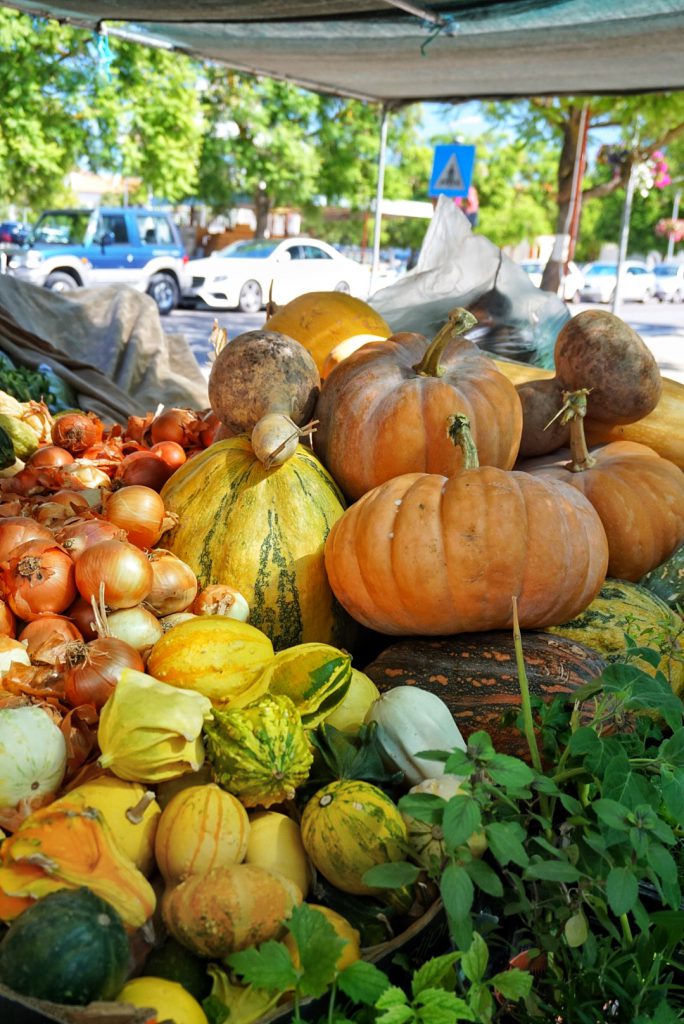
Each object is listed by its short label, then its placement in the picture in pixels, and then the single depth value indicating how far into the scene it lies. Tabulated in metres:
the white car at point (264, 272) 20.34
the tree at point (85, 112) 19.02
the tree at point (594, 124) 13.37
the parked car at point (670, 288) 38.88
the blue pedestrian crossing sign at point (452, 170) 10.34
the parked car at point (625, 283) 35.53
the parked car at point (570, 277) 29.64
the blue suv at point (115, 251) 20.02
